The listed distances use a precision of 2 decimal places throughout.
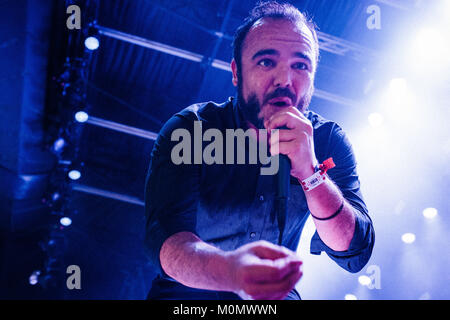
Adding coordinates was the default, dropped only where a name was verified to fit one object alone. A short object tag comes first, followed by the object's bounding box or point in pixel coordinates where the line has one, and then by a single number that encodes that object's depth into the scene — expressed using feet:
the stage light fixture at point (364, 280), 14.76
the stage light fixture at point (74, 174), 13.48
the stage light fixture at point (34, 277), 16.37
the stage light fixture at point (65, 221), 15.21
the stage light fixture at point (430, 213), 13.76
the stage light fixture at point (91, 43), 10.04
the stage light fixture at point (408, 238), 14.39
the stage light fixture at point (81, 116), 11.73
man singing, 3.54
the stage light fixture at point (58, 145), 11.83
